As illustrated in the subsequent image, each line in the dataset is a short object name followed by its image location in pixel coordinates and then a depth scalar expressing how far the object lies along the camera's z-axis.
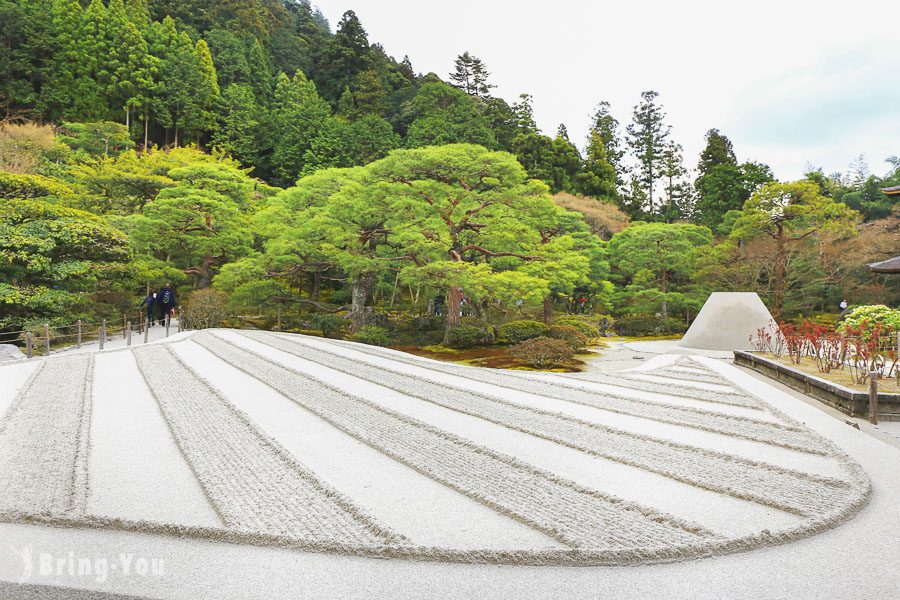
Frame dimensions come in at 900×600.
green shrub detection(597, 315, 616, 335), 17.14
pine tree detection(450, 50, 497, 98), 44.36
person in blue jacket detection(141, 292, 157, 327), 14.02
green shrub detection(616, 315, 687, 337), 16.45
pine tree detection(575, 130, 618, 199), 28.97
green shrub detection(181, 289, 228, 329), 13.88
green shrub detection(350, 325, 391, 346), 12.16
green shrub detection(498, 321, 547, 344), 12.16
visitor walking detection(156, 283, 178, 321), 13.88
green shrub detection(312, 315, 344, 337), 13.49
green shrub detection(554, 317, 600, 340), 13.81
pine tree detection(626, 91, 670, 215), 35.69
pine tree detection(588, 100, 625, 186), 36.94
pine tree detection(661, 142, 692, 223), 33.44
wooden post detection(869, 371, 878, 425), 4.80
